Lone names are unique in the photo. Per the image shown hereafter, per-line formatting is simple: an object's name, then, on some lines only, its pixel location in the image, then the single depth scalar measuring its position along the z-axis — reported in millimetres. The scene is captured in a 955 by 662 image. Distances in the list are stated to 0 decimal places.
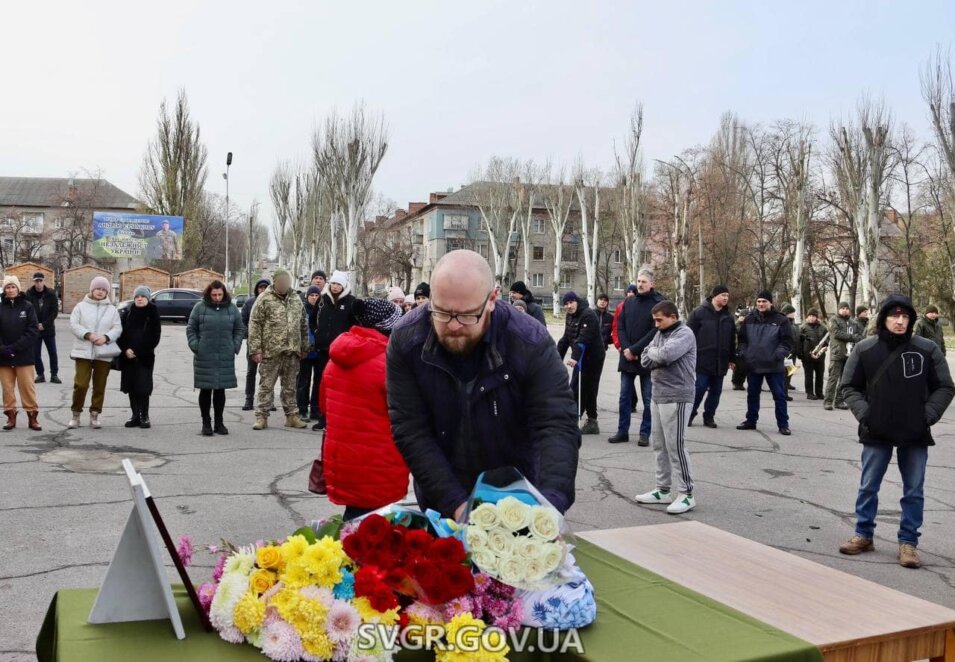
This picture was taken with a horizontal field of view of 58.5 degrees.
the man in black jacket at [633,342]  11125
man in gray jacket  7602
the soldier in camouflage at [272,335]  11523
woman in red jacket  5457
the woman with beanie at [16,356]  10836
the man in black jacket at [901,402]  6094
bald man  3164
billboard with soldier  48156
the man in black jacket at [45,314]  15484
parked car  39656
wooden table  2947
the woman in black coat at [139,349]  11219
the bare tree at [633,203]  47250
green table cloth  2441
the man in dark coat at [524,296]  12070
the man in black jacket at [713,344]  12438
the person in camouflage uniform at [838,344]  15273
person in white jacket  10891
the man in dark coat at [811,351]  16703
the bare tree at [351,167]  48188
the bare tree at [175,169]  54156
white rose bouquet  2477
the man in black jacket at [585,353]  11805
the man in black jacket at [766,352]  12484
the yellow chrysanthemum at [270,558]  2598
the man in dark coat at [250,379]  13530
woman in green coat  10711
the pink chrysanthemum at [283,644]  2398
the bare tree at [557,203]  64312
